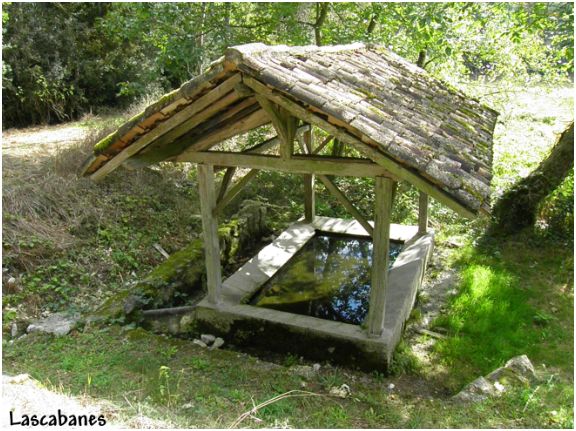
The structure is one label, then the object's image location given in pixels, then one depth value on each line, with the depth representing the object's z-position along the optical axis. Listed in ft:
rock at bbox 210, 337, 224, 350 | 16.70
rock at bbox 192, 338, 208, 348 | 16.01
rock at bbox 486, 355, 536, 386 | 12.96
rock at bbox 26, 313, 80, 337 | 16.14
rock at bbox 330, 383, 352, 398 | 13.11
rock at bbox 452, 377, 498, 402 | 12.20
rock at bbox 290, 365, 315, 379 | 14.20
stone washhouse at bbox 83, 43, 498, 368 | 11.26
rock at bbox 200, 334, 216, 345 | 16.98
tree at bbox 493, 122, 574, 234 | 24.18
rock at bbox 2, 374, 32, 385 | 10.18
